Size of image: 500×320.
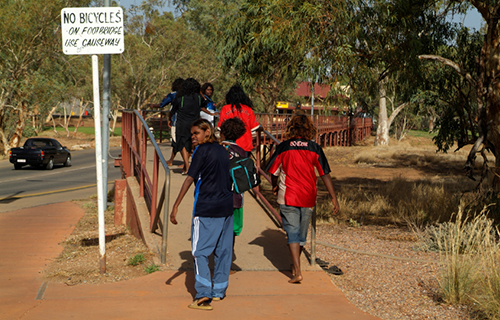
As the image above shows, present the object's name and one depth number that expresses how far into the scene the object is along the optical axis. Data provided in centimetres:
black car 2509
